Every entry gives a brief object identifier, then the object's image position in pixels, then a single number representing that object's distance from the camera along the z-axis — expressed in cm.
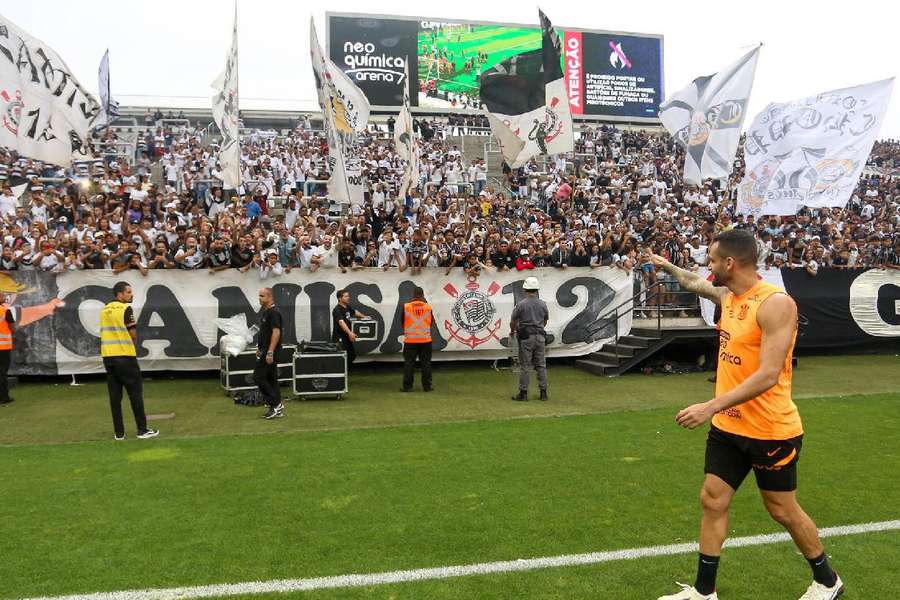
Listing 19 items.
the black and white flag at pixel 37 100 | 1150
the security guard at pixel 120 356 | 828
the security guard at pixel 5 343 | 1070
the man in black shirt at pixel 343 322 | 1182
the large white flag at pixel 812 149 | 1427
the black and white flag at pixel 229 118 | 1228
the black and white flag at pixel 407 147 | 1382
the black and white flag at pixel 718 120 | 1584
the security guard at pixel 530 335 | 1086
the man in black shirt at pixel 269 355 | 948
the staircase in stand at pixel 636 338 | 1327
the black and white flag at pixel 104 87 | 1830
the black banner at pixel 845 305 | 1558
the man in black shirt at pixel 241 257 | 1294
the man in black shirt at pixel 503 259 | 1405
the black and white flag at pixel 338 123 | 1250
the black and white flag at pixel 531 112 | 1432
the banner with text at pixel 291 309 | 1226
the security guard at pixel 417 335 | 1177
